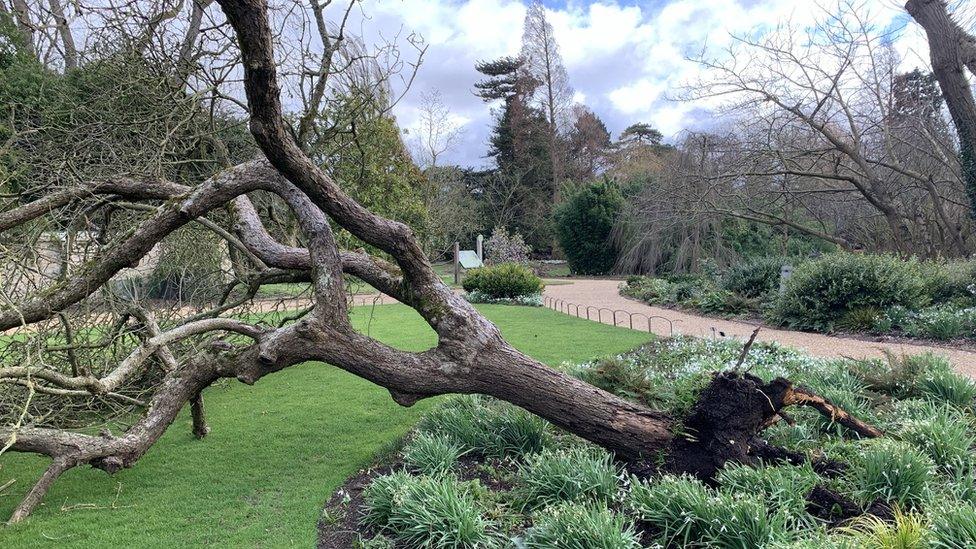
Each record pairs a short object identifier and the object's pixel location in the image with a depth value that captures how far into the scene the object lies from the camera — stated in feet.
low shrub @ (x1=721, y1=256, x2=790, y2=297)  42.98
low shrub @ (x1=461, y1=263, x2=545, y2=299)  51.16
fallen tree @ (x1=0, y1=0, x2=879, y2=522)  10.09
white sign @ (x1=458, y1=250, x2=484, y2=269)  76.69
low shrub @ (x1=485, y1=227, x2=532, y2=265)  82.89
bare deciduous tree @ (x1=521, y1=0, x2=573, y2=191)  115.96
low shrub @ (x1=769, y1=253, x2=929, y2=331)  29.99
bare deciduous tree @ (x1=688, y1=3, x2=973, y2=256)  40.42
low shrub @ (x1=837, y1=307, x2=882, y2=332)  29.35
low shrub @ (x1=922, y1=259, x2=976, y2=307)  32.22
